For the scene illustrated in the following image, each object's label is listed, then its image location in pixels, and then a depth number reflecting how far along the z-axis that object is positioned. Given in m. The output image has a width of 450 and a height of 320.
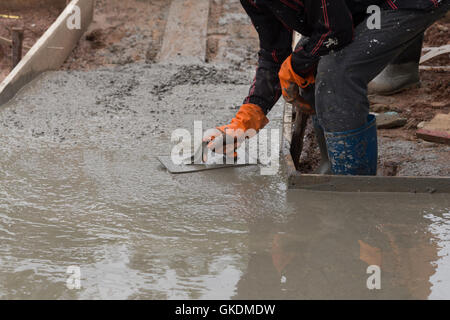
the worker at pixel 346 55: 4.87
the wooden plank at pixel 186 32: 11.22
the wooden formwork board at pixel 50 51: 8.69
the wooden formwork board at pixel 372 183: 5.10
